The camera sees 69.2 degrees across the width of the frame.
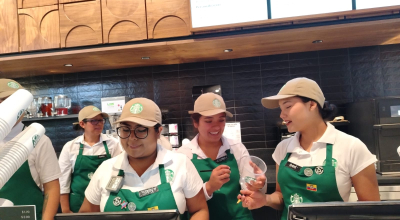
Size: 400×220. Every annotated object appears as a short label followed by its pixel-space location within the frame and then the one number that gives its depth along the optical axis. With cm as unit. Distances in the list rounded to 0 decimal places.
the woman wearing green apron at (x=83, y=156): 266
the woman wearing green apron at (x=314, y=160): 131
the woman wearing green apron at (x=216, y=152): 164
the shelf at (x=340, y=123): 280
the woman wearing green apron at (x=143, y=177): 128
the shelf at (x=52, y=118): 316
